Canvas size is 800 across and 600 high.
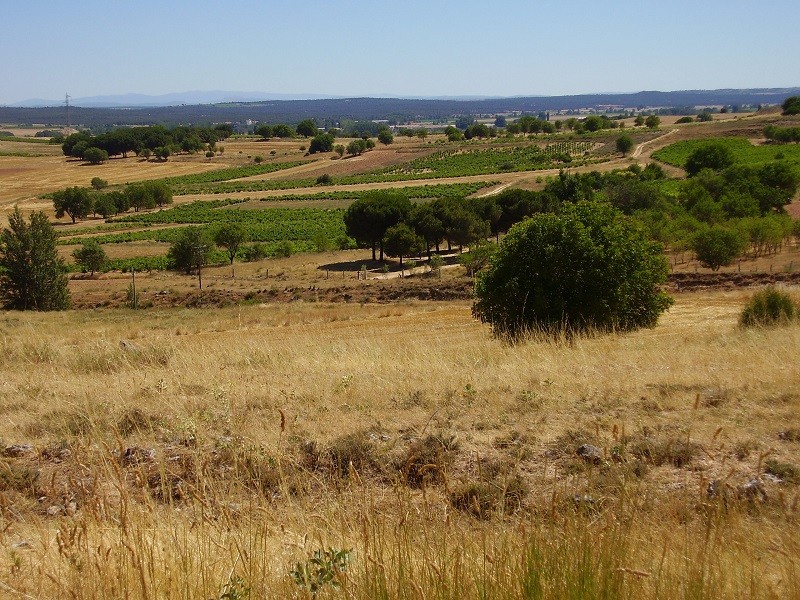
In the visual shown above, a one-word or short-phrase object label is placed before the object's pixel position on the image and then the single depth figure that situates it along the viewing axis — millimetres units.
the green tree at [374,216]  57250
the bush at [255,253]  62219
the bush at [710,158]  88062
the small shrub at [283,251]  63094
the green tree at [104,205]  97875
